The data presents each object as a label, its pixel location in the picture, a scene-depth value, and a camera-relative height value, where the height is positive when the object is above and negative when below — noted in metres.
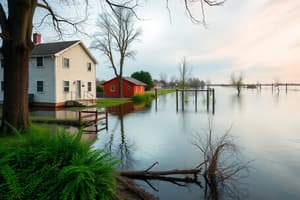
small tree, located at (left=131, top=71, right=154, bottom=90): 50.34 +4.11
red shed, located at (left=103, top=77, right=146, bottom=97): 38.01 +1.23
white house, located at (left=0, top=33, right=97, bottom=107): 20.77 +2.05
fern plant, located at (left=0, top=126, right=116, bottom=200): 2.90 -1.07
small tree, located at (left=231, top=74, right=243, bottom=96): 50.28 +2.94
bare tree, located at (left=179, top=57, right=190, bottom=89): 37.69 +4.47
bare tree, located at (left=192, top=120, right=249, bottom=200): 5.17 -2.25
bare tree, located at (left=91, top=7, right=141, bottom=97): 33.59 +7.82
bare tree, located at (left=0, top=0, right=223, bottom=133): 6.97 +1.23
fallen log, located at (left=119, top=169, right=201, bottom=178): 5.91 -2.10
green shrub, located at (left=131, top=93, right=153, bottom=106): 30.12 -0.67
